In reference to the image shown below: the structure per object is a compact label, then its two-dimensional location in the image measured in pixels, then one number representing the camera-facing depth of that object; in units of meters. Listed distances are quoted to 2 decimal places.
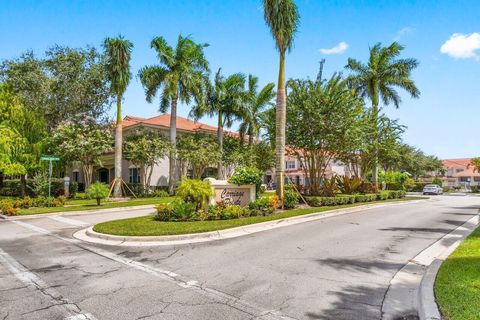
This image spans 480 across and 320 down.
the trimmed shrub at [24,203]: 20.38
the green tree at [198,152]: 31.16
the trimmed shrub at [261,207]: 16.12
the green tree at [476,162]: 54.26
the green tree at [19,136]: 24.25
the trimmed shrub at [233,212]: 14.53
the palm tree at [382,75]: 31.48
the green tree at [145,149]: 29.38
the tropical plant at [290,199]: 18.27
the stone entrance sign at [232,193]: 15.91
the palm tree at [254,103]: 33.62
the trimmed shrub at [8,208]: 17.89
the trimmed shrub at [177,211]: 14.16
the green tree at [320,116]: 21.77
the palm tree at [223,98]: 32.47
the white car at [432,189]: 45.12
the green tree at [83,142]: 27.95
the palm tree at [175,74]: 28.28
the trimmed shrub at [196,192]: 14.38
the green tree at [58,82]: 31.61
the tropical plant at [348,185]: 26.51
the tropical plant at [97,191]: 21.48
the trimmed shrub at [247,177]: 16.69
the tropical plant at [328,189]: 22.50
